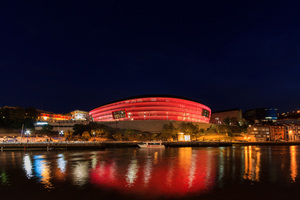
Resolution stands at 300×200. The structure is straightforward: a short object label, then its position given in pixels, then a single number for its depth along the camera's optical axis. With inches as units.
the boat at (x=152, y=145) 3189.5
